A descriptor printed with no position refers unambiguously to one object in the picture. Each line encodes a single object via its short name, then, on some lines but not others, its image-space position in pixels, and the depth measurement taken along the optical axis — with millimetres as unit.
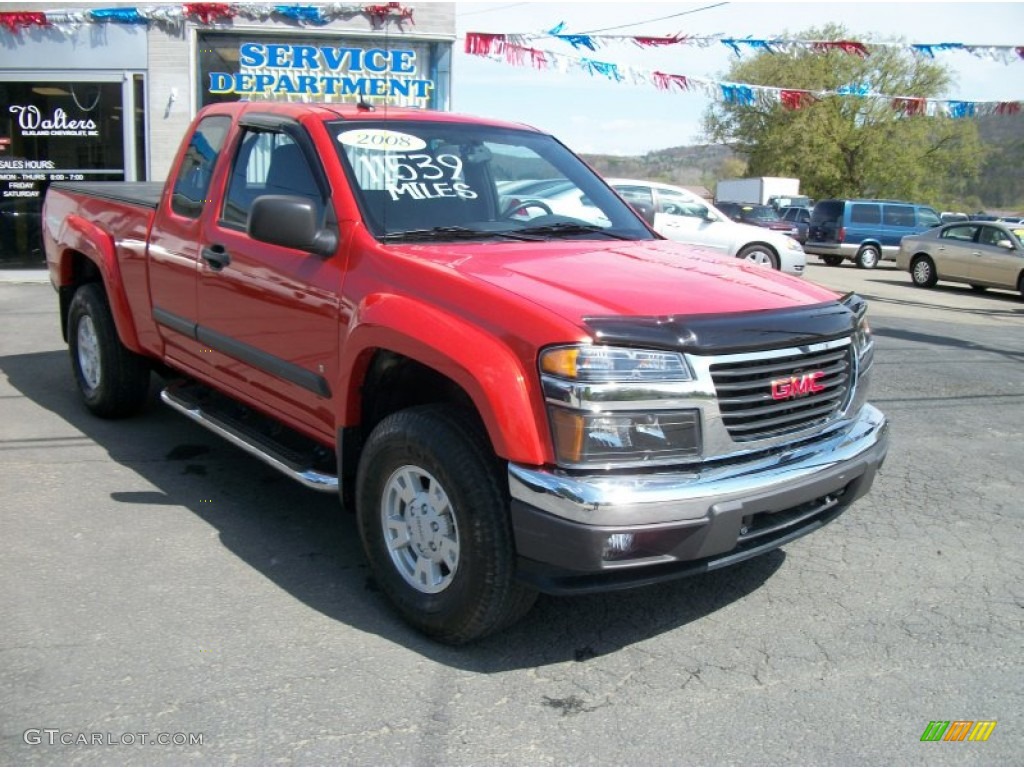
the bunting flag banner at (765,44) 12766
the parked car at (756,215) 26641
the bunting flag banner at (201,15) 13211
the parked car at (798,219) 27439
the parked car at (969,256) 17547
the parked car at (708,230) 15219
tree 45938
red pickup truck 2969
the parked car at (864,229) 25156
